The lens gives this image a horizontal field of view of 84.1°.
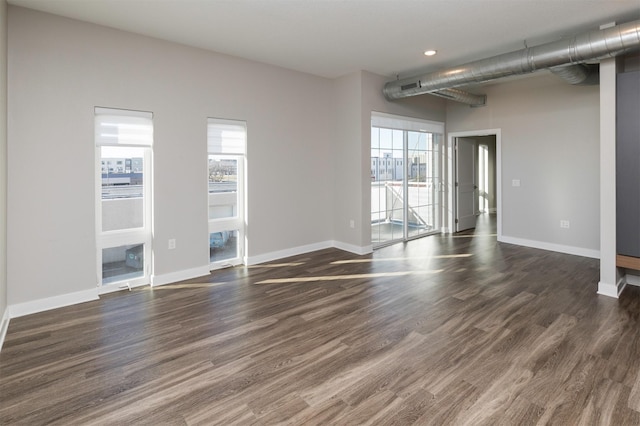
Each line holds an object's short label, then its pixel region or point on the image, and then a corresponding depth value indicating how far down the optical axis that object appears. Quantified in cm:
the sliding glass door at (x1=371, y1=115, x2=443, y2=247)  604
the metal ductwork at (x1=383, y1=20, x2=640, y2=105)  329
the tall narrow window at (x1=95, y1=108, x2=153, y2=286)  384
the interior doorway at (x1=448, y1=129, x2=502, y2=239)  667
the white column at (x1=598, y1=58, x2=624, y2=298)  355
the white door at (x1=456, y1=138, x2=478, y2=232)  730
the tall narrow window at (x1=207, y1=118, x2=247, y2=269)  469
